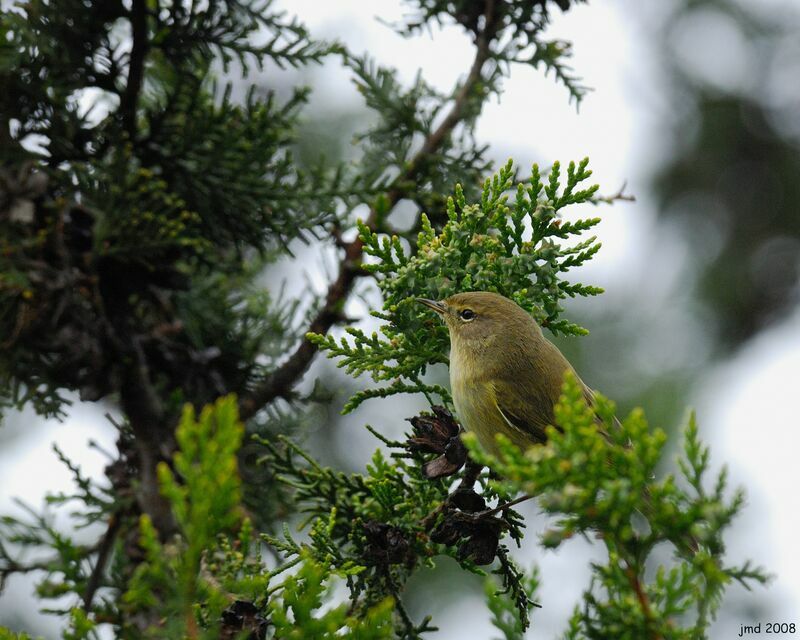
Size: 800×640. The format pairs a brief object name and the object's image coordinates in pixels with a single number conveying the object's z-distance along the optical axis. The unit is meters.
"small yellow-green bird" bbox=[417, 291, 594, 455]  6.29
